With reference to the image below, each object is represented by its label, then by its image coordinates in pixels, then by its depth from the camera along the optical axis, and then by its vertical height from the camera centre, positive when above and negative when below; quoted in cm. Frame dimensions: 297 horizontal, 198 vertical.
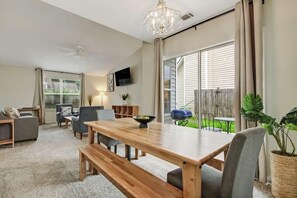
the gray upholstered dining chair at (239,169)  105 -47
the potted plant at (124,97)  628 +11
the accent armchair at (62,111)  627 -44
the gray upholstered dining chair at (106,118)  267 -34
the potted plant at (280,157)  177 -63
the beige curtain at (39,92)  690 +36
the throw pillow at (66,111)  650 -42
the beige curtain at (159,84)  409 +39
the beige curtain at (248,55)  226 +63
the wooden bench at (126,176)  126 -69
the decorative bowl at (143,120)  214 -26
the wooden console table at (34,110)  636 -37
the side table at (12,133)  357 -74
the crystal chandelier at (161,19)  217 +110
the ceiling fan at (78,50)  522 +168
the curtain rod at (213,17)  275 +149
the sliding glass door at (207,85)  312 +30
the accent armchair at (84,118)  441 -47
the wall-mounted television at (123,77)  611 +88
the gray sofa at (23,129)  374 -67
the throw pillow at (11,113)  389 -29
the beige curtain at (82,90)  797 +49
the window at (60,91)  738 +44
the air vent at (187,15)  288 +150
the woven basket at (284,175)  177 -84
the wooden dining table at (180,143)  110 -38
